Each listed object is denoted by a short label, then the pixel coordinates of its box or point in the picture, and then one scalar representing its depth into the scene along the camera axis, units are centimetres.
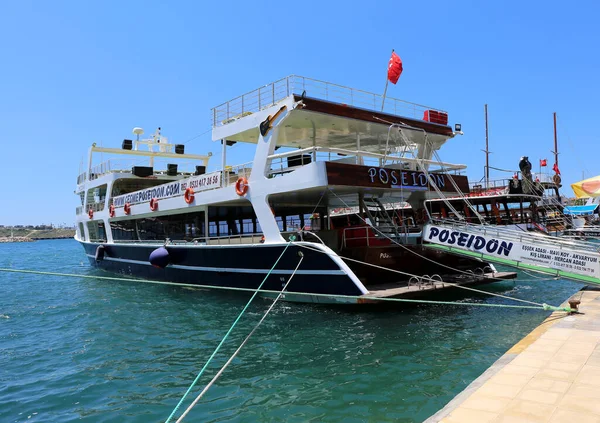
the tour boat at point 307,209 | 1178
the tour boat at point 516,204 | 2847
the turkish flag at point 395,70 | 1470
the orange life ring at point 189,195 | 1636
